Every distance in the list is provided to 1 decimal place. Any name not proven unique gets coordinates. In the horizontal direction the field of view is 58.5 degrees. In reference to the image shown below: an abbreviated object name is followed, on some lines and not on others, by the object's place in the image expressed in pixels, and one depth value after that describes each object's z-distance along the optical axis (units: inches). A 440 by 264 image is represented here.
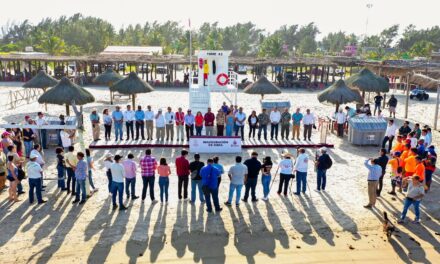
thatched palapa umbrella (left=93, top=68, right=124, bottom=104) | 978.7
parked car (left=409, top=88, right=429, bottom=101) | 1110.4
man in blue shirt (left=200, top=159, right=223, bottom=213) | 343.6
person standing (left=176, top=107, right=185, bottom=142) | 576.4
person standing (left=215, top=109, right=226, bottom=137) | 581.9
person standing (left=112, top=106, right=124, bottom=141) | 570.9
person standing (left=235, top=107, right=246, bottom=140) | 584.4
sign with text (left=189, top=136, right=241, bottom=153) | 543.5
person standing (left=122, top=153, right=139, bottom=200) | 362.6
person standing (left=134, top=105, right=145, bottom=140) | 582.6
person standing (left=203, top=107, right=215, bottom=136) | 582.6
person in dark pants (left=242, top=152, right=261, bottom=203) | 365.7
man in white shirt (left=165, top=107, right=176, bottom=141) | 577.0
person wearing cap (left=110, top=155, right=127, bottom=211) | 345.7
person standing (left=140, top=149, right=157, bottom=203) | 358.9
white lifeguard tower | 738.8
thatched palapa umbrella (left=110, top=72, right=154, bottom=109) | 705.0
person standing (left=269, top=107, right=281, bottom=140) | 599.2
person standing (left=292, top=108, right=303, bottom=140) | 599.2
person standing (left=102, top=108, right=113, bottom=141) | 577.0
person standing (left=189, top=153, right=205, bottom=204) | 358.3
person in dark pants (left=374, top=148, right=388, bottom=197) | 382.9
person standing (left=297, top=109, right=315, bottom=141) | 600.1
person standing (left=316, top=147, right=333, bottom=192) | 389.7
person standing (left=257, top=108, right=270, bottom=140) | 594.9
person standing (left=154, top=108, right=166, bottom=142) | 573.3
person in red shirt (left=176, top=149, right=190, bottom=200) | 366.1
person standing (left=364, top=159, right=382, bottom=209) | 360.5
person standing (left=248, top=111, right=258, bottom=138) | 595.4
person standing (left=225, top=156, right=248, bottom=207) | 357.7
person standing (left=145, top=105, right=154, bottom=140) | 582.6
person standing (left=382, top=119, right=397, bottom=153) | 553.9
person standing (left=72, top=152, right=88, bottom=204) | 364.7
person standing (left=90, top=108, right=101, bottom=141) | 577.6
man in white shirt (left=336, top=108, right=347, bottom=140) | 641.0
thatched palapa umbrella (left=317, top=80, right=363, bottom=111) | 661.3
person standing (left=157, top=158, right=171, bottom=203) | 357.2
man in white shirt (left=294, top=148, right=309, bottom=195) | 386.3
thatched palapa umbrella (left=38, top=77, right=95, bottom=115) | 629.6
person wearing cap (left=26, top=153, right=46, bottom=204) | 354.7
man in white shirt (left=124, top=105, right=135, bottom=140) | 581.6
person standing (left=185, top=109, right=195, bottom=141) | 583.0
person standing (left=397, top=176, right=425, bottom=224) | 324.3
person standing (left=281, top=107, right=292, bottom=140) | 600.6
